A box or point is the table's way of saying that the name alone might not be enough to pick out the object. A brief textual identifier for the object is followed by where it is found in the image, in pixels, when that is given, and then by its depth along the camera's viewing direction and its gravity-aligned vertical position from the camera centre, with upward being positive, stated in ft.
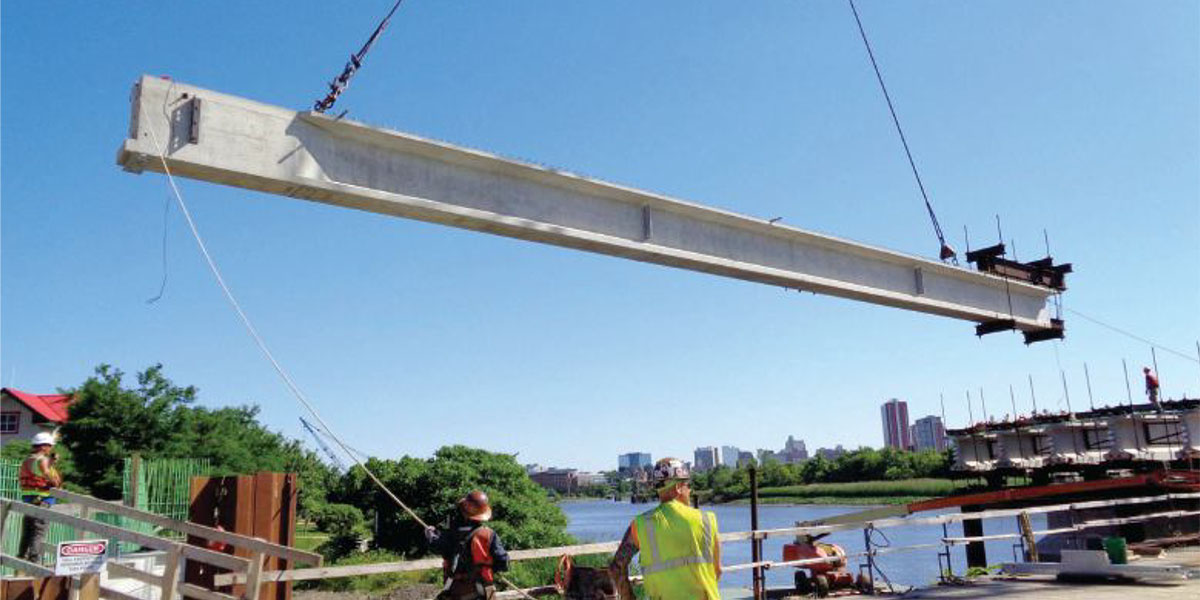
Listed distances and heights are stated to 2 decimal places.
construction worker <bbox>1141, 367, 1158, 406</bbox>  78.38 +5.41
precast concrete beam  29.17 +12.15
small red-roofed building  185.98 +16.21
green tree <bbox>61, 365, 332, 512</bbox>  119.44 +7.89
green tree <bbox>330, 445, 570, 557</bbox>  113.45 -3.66
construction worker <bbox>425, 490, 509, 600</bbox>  19.10 -1.95
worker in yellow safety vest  15.97 -1.72
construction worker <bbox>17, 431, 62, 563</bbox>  29.45 +0.08
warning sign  21.59 -1.90
